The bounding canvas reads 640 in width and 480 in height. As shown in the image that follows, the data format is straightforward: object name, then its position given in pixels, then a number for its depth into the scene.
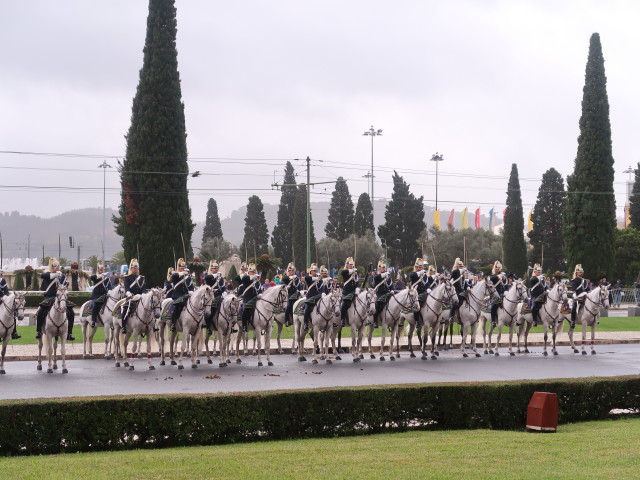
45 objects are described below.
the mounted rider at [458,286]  26.97
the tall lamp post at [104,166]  111.25
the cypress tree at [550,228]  81.50
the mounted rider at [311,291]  24.73
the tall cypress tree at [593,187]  59.91
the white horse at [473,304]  26.75
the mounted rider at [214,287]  23.89
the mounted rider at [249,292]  24.41
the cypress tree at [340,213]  99.31
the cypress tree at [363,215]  95.38
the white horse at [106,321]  24.52
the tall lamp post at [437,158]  106.62
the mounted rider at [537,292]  27.70
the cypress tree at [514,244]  79.81
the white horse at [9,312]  21.55
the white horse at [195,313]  23.06
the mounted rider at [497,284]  27.48
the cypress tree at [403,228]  84.12
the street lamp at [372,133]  96.56
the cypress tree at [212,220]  118.88
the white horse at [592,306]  27.97
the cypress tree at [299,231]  85.19
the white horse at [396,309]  25.19
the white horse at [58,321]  21.81
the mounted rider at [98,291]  24.86
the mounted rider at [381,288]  25.67
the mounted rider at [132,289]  23.53
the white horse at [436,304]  25.27
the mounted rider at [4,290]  22.11
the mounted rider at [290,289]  25.92
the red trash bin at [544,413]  13.76
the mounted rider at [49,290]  21.92
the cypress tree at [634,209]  82.88
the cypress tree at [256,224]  98.69
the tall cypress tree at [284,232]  94.19
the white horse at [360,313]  24.92
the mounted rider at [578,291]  28.28
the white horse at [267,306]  24.09
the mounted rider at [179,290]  23.36
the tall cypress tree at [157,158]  47.97
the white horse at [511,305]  26.97
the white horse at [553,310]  27.38
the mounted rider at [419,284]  25.81
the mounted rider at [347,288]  24.92
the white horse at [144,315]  23.42
